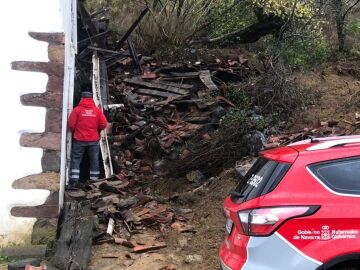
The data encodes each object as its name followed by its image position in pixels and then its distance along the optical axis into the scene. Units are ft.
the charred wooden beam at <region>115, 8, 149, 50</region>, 52.65
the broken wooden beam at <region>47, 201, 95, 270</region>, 21.06
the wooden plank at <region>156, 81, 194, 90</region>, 49.02
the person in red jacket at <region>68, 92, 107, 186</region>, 32.86
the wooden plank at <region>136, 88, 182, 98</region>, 48.34
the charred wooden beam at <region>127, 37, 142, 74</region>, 54.49
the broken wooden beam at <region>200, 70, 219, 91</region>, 47.77
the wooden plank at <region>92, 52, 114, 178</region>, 35.22
